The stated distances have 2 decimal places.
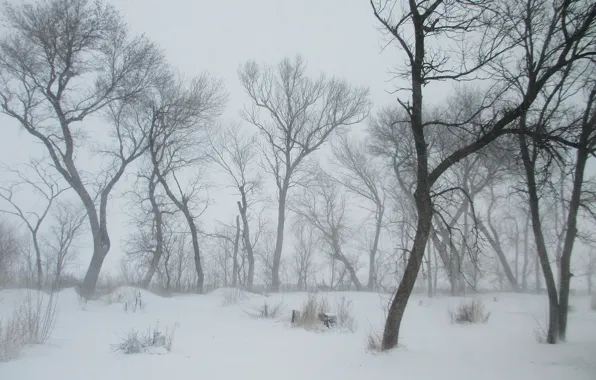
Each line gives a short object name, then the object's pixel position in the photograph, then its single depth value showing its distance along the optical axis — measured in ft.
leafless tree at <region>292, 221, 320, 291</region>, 107.27
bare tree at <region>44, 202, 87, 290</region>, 78.33
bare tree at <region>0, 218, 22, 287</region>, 62.08
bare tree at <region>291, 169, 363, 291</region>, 70.23
